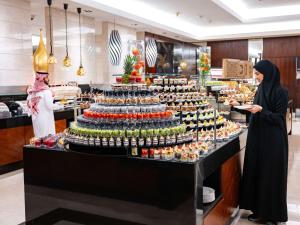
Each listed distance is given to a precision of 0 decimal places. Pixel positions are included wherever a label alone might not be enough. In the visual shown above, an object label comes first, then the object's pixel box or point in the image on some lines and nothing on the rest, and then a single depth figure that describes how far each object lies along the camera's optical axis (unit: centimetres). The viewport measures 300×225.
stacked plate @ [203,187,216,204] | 317
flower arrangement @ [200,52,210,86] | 796
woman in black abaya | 354
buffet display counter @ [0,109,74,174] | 573
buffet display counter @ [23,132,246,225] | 270
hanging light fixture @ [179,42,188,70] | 1435
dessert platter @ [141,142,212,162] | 276
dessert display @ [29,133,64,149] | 342
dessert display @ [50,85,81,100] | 796
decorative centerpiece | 364
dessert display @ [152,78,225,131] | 391
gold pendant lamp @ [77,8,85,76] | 897
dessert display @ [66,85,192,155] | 299
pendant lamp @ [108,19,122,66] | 1062
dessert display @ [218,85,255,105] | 660
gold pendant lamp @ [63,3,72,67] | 829
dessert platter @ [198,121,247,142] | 363
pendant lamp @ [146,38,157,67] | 1244
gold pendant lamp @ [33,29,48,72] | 638
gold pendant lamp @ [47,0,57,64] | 754
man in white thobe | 570
